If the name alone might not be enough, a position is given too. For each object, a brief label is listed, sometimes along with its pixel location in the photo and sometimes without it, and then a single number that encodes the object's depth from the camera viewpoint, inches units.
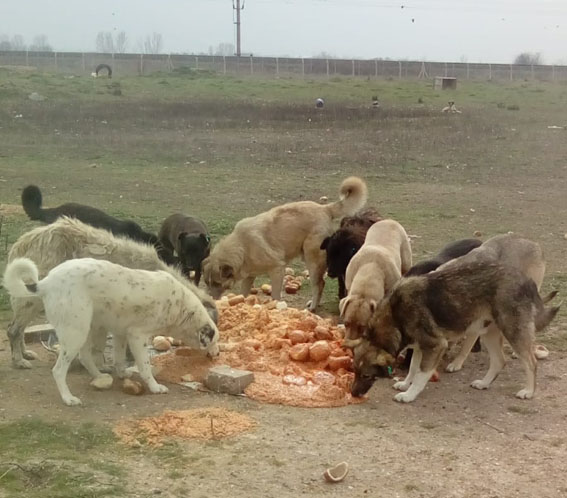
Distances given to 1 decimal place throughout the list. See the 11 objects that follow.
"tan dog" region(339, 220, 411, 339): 308.6
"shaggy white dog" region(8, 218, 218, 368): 298.7
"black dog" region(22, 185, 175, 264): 385.4
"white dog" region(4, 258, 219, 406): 261.7
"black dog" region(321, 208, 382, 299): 392.8
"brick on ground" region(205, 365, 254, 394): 280.7
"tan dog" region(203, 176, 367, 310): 411.5
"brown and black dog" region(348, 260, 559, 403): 283.0
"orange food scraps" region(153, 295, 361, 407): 282.7
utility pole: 3077.3
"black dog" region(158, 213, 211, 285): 418.6
